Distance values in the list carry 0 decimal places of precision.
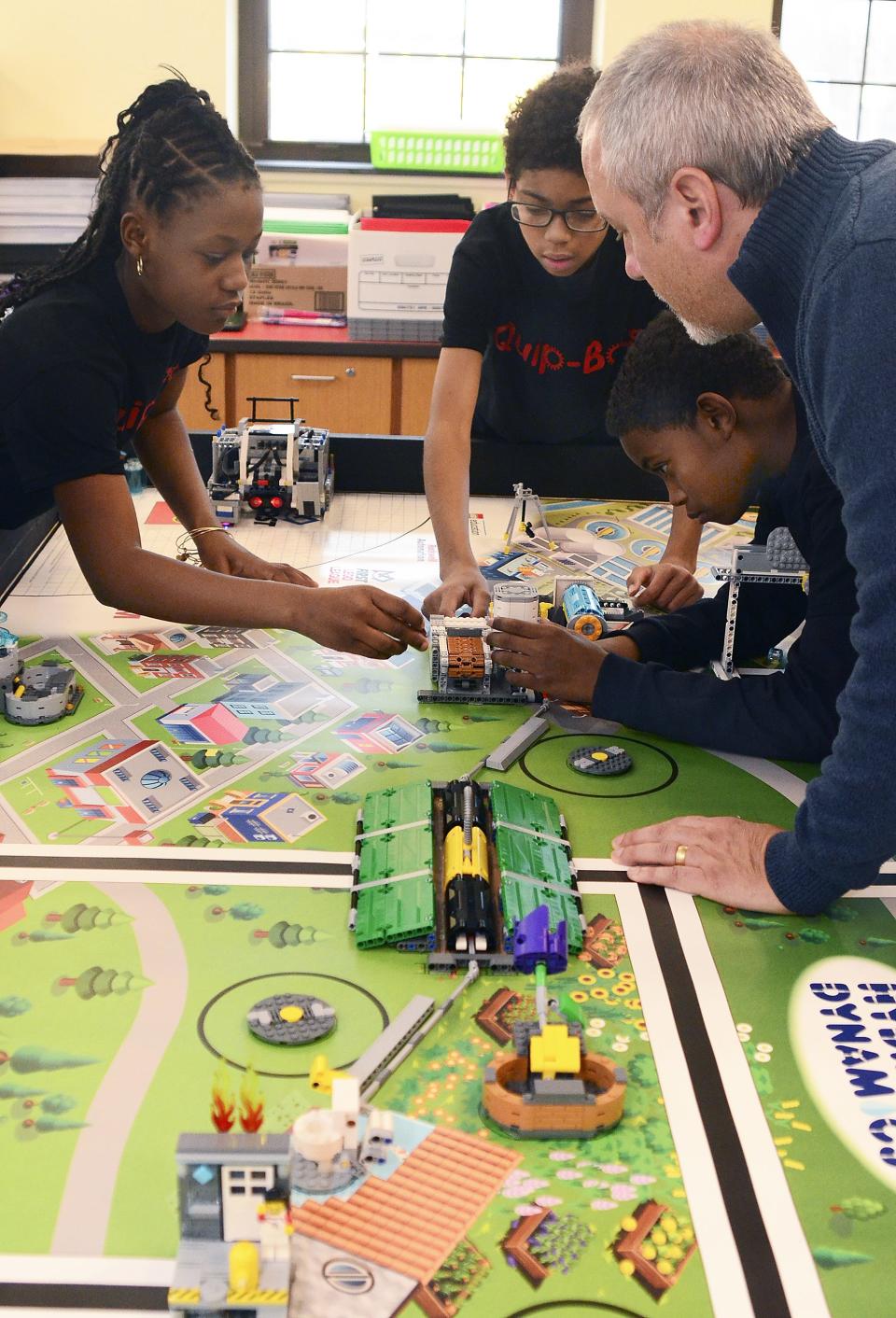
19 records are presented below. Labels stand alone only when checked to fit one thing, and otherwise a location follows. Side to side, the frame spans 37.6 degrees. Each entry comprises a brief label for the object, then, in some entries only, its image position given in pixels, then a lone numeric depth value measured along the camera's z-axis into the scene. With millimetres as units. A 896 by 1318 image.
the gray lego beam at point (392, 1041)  915
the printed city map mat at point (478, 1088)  772
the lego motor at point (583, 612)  1690
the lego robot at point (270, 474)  2127
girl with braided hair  1466
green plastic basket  3963
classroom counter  3451
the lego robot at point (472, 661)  1543
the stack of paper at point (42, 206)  3676
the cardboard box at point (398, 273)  3314
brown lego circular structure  874
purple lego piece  1045
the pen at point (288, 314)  3699
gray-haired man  902
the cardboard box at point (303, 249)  3668
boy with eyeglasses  1760
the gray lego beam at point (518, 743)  1391
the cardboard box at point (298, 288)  3691
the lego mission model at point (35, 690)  1444
